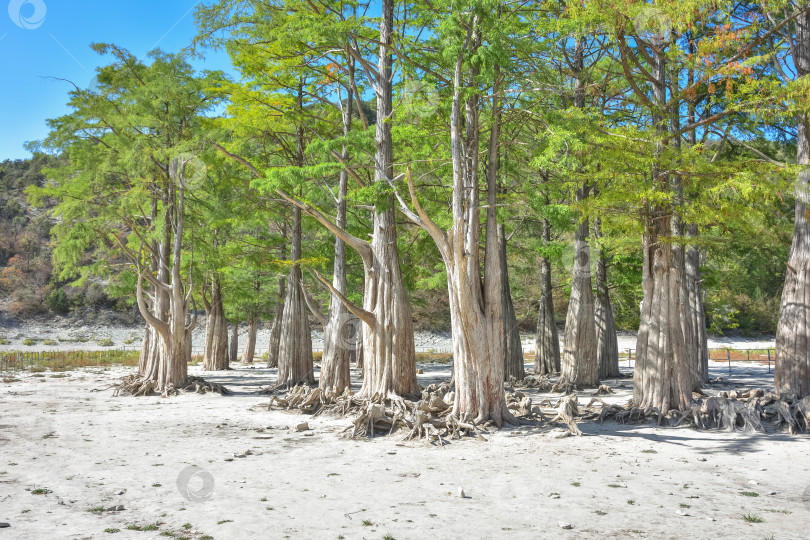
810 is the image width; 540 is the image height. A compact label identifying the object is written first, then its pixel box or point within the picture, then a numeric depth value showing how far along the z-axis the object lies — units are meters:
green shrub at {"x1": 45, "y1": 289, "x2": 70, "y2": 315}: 57.88
